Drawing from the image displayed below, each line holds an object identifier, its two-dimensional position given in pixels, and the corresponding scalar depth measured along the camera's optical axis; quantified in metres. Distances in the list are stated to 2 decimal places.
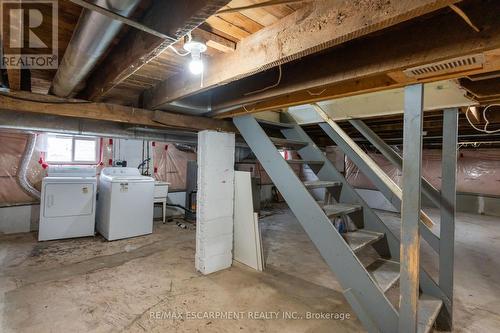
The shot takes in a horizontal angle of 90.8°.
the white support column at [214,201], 2.77
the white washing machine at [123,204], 3.80
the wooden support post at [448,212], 1.90
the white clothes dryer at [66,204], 3.66
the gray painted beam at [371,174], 2.11
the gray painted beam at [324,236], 1.53
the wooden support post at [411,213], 1.38
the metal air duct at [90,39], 0.83
